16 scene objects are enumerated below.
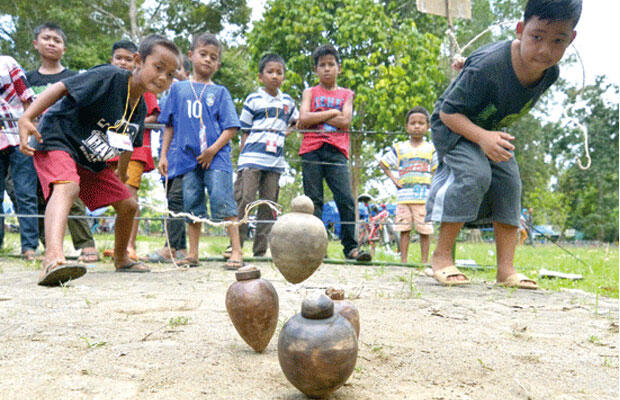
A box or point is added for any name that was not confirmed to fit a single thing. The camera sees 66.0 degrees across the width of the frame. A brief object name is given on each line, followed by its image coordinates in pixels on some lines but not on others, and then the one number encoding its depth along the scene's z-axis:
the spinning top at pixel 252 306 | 1.59
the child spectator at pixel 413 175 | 5.47
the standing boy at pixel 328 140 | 4.79
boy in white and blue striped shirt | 4.86
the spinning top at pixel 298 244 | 1.31
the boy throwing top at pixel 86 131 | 2.92
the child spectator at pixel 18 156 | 4.43
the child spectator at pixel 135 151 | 4.68
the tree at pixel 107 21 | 13.95
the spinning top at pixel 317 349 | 1.20
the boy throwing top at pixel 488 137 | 2.98
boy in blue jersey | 4.28
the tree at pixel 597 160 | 25.66
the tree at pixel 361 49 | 11.45
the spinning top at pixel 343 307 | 1.52
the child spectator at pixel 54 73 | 4.62
